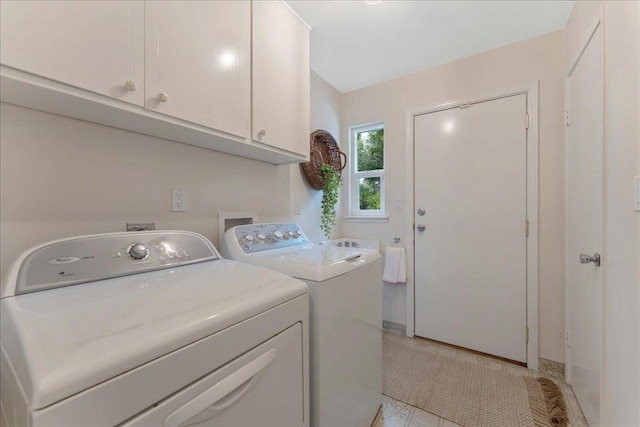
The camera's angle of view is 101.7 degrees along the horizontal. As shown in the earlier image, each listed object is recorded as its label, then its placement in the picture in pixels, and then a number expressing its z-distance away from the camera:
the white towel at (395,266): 2.37
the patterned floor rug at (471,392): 1.46
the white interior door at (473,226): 1.97
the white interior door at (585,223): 1.25
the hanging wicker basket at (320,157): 2.20
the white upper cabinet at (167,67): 0.73
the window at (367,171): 2.68
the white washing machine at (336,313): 0.99
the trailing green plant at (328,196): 2.31
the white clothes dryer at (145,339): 0.43
